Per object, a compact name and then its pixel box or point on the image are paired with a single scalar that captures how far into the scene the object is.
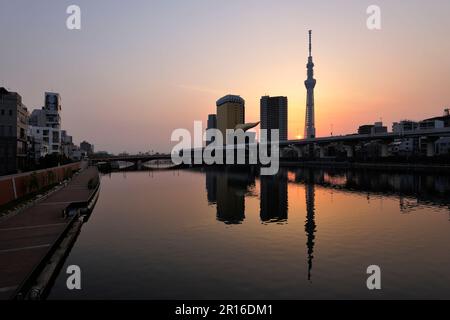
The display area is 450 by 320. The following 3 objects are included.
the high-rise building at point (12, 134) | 58.34
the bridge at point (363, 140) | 104.69
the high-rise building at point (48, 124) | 108.31
